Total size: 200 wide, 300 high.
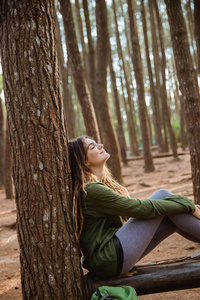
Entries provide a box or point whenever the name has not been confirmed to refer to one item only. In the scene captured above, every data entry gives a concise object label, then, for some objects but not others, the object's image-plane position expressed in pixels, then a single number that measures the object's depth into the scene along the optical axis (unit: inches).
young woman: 98.0
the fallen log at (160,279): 96.5
